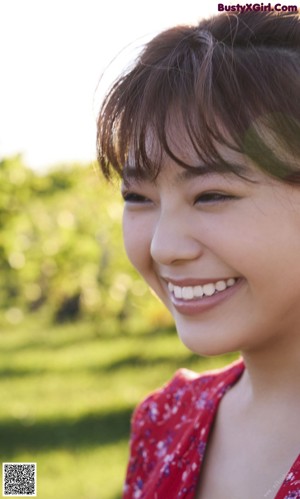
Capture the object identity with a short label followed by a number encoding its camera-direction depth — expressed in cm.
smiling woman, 69
